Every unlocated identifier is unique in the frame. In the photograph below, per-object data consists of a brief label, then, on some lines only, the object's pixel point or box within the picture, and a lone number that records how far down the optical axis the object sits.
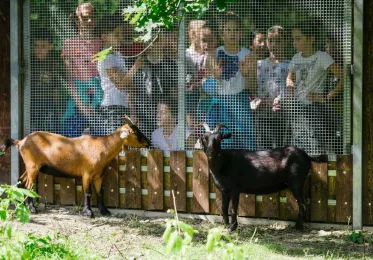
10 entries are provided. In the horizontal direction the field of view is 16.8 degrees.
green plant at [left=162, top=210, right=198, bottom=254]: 6.08
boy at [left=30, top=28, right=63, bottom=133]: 16.82
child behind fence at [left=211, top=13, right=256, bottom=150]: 15.60
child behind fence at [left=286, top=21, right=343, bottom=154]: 15.08
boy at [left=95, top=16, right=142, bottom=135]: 16.29
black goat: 14.86
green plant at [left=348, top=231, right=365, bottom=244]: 13.91
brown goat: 16.08
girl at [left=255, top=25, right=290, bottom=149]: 15.33
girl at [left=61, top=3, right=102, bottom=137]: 16.53
